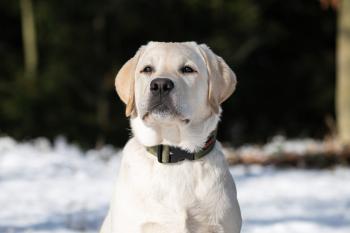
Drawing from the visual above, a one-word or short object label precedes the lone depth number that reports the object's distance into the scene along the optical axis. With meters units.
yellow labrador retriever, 4.09
